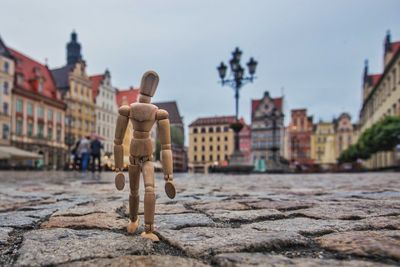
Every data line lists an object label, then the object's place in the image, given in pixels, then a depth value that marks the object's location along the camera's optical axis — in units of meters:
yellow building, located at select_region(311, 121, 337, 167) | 99.44
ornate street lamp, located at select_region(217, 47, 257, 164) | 16.25
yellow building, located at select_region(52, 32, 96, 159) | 49.34
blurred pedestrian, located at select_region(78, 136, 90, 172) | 14.76
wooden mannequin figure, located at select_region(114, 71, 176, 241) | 1.89
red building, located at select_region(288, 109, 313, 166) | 97.88
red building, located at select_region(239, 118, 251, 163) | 93.81
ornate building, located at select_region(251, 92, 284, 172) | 81.81
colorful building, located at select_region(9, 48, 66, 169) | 40.66
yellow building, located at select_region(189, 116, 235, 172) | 54.32
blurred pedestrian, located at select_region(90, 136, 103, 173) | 13.88
